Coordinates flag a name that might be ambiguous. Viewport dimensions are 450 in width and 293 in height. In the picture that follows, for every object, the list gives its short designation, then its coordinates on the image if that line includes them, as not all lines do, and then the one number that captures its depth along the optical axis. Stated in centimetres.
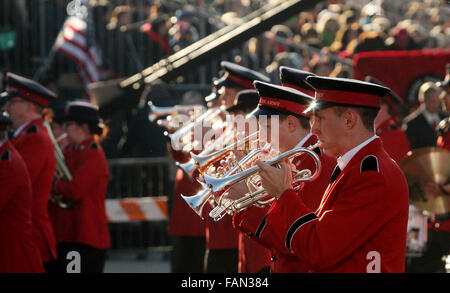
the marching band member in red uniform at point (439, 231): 1596
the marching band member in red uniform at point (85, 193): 1752
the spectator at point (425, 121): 2127
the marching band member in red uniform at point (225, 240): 1584
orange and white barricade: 2470
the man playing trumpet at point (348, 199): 926
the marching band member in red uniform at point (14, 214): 1518
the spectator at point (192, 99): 2164
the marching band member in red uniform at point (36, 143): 1642
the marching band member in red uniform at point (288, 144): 1105
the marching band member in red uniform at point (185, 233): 1823
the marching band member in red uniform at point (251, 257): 1364
